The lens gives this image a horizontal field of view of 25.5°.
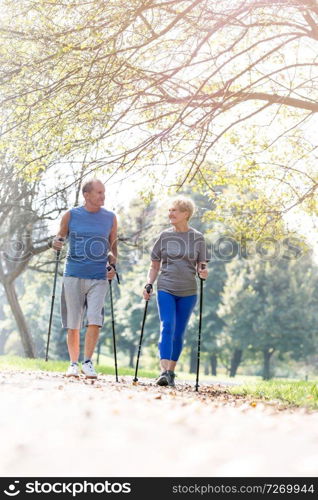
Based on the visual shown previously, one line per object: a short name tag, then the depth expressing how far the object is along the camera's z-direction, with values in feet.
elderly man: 27.37
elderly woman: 28.04
